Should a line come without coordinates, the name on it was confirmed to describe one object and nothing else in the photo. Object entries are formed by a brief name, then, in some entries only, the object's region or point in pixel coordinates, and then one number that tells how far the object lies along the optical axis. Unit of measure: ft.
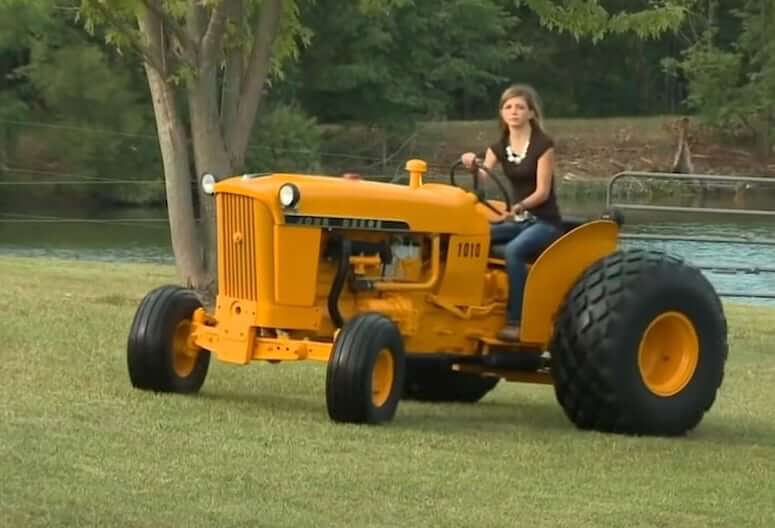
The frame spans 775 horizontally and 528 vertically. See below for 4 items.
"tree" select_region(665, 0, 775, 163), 416.46
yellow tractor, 55.26
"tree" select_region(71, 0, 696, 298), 92.63
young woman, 59.67
